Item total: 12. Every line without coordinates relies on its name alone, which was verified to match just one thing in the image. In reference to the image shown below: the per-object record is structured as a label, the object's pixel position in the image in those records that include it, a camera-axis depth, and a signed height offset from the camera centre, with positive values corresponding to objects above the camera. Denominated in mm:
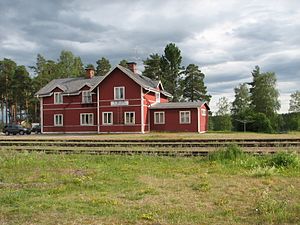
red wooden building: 40062 +1798
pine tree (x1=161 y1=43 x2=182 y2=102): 68438 +10846
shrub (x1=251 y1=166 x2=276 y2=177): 9580 -1286
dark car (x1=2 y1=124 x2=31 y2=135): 47625 -619
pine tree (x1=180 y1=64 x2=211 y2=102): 68312 +7030
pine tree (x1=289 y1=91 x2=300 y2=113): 68750 +3602
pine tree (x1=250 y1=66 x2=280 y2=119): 64375 +5052
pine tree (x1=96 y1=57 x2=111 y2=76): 79125 +12545
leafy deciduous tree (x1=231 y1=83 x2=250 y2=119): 69688 +4547
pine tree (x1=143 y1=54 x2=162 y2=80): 69688 +10510
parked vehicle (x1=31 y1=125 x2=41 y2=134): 51144 -566
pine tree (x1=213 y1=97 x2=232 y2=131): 50438 +154
